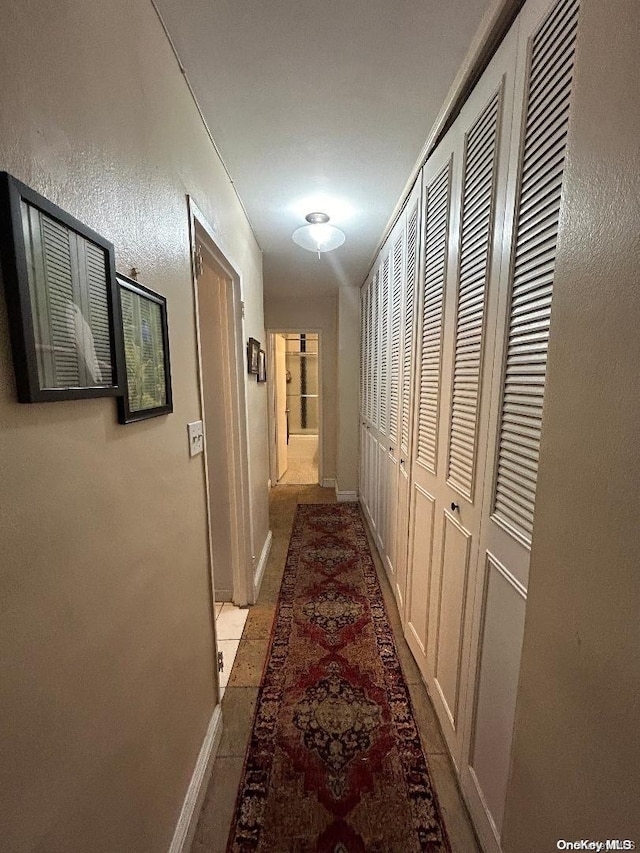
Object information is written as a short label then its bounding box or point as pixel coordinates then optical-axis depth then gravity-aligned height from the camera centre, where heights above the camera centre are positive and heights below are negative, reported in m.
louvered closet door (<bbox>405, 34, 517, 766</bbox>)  1.02 +0.04
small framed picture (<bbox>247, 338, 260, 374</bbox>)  2.17 +0.15
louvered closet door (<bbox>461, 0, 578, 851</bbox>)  0.76 -0.01
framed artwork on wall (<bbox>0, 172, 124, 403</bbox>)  0.46 +0.12
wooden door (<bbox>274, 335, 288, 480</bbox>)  4.63 -0.38
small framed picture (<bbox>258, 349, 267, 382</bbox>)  2.56 +0.09
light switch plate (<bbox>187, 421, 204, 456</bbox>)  1.17 -0.22
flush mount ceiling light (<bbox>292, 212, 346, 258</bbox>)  2.01 +0.86
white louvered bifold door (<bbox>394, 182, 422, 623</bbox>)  1.73 +0.02
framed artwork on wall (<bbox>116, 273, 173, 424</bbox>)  0.75 +0.06
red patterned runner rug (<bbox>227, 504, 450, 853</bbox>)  1.07 -1.41
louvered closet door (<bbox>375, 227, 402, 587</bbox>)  2.16 -0.16
